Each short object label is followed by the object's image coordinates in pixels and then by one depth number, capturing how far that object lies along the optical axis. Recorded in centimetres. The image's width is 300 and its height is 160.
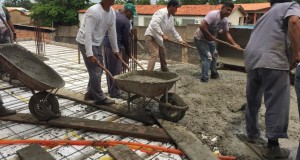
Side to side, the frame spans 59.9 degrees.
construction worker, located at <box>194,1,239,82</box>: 542
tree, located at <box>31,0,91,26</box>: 2778
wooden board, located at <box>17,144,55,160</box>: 264
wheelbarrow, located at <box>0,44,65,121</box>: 311
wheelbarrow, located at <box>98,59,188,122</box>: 329
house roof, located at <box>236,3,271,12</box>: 3151
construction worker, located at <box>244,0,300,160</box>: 266
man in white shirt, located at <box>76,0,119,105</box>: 363
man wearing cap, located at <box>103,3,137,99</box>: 445
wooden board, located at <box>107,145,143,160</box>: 271
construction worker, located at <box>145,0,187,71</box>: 514
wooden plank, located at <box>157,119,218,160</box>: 275
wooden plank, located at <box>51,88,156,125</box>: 368
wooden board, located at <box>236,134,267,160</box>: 292
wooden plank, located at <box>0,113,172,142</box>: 318
